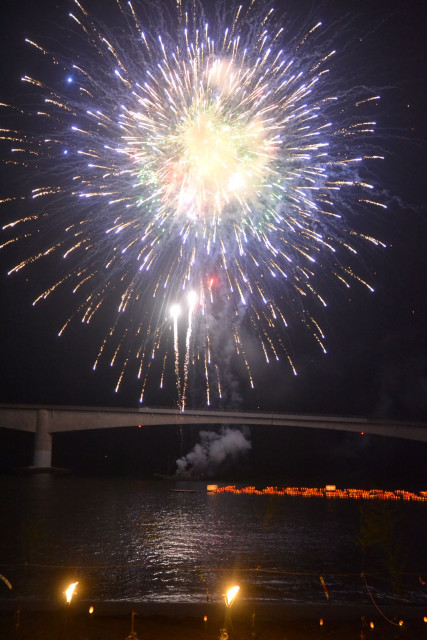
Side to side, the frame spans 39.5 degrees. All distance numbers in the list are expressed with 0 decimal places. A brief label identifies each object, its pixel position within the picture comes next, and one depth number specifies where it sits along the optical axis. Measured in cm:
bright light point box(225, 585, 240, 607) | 1490
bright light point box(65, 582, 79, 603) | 1471
